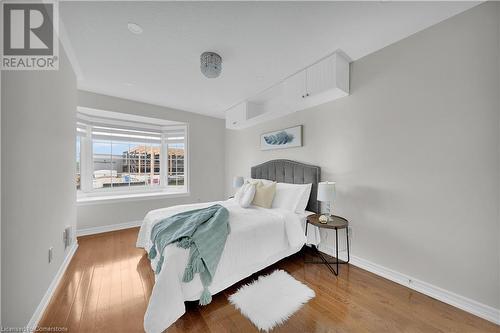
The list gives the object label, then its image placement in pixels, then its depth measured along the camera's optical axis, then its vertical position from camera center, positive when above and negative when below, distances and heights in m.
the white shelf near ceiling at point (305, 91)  2.20 +1.08
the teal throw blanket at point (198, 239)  1.53 -0.64
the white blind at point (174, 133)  4.40 +0.81
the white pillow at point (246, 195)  2.66 -0.43
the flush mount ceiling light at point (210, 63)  2.08 +1.18
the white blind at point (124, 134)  3.68 +0.71
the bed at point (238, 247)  1.35 -0.82
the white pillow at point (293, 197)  2.52 -0.43
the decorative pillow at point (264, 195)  2.67 -0.42
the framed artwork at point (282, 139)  2.93 +0.48
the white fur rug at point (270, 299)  1.48 -1.20
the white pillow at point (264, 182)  2.89 -0.25
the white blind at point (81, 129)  3.38 +0.72
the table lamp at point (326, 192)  2.19 -0.31
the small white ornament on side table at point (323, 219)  2.16 -0.62
